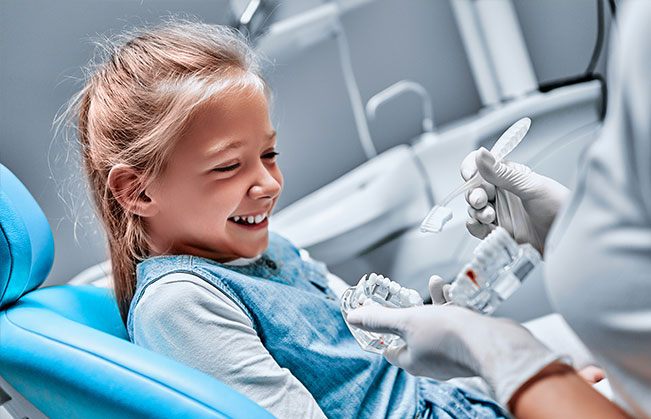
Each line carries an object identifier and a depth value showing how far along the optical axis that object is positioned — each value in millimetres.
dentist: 320
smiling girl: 648
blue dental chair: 570
